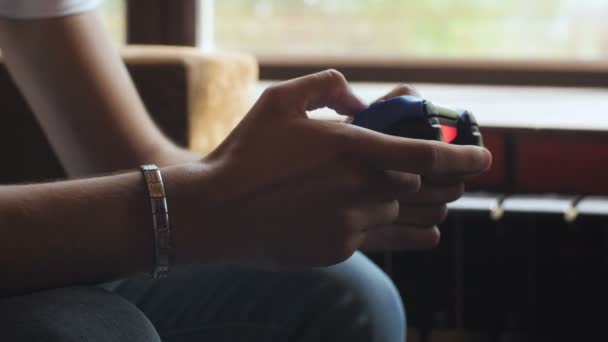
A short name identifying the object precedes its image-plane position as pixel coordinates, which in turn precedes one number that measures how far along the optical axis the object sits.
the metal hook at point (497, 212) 1.56
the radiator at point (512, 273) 1.57
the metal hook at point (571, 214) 1.53
